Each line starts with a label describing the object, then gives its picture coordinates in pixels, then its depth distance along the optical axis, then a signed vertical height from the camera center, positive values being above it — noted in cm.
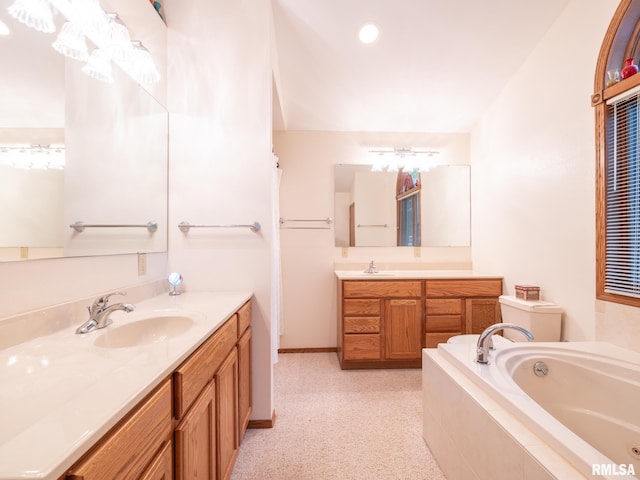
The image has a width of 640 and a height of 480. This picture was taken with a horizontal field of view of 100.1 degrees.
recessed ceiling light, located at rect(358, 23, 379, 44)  189 +150
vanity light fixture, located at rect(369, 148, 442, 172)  292 +87
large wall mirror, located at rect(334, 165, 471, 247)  290 +35
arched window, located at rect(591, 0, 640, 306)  139 +44
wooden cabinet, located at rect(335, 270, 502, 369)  239 -64
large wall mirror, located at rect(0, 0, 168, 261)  86 +35
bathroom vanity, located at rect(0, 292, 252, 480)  44 -34
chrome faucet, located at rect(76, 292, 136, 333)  100 -27
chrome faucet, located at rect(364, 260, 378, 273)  273 -29
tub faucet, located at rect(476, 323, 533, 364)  126 -50
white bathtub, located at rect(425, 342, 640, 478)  109 -65
